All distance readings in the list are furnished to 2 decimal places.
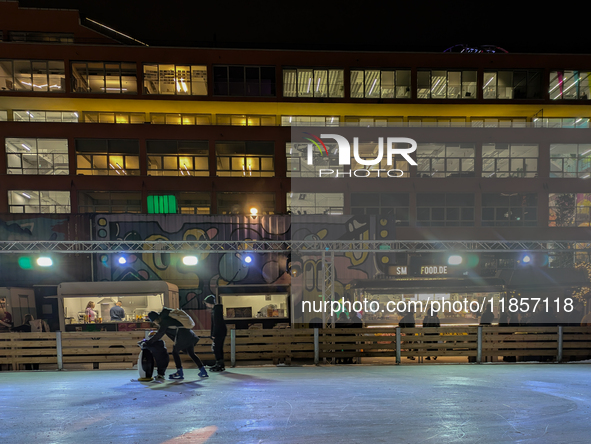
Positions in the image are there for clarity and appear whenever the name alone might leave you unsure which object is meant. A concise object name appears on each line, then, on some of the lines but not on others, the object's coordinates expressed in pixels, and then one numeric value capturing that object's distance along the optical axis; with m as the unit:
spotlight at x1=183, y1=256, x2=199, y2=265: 13.81
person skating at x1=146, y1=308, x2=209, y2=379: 7.18
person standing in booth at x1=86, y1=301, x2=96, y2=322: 13.64
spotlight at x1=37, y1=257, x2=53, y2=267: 12.30
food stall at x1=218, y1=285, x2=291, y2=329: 15.12
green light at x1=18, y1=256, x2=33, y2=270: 14.76
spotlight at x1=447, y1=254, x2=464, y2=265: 13.73
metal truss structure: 14.62
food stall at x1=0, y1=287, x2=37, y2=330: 13.43
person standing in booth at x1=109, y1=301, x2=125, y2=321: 13.73
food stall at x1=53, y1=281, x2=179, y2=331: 13.39
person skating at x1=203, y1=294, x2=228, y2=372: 8.38
